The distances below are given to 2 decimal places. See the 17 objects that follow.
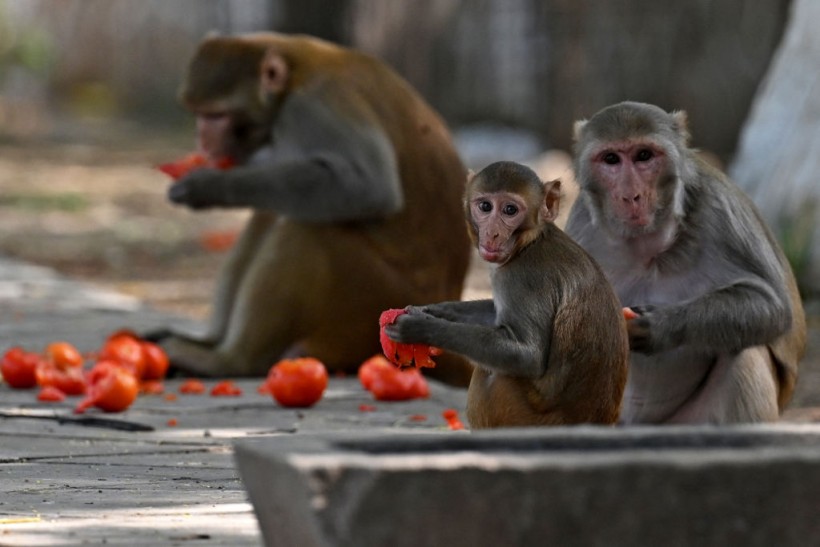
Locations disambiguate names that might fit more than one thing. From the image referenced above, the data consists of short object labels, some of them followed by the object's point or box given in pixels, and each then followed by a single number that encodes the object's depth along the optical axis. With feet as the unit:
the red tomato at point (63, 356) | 47.45
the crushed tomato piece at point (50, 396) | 46.19
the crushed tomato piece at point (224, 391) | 48.47
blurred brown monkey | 51.34
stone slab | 19.89
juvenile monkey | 30.91
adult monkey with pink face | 33.73
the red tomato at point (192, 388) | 49.32
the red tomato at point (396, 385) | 46.93
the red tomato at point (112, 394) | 43.65
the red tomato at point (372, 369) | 47.32
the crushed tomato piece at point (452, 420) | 41.61
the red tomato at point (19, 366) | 47.67
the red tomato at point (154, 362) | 50.47
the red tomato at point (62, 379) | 46.96
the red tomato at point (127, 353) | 48.83
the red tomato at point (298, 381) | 45.14
